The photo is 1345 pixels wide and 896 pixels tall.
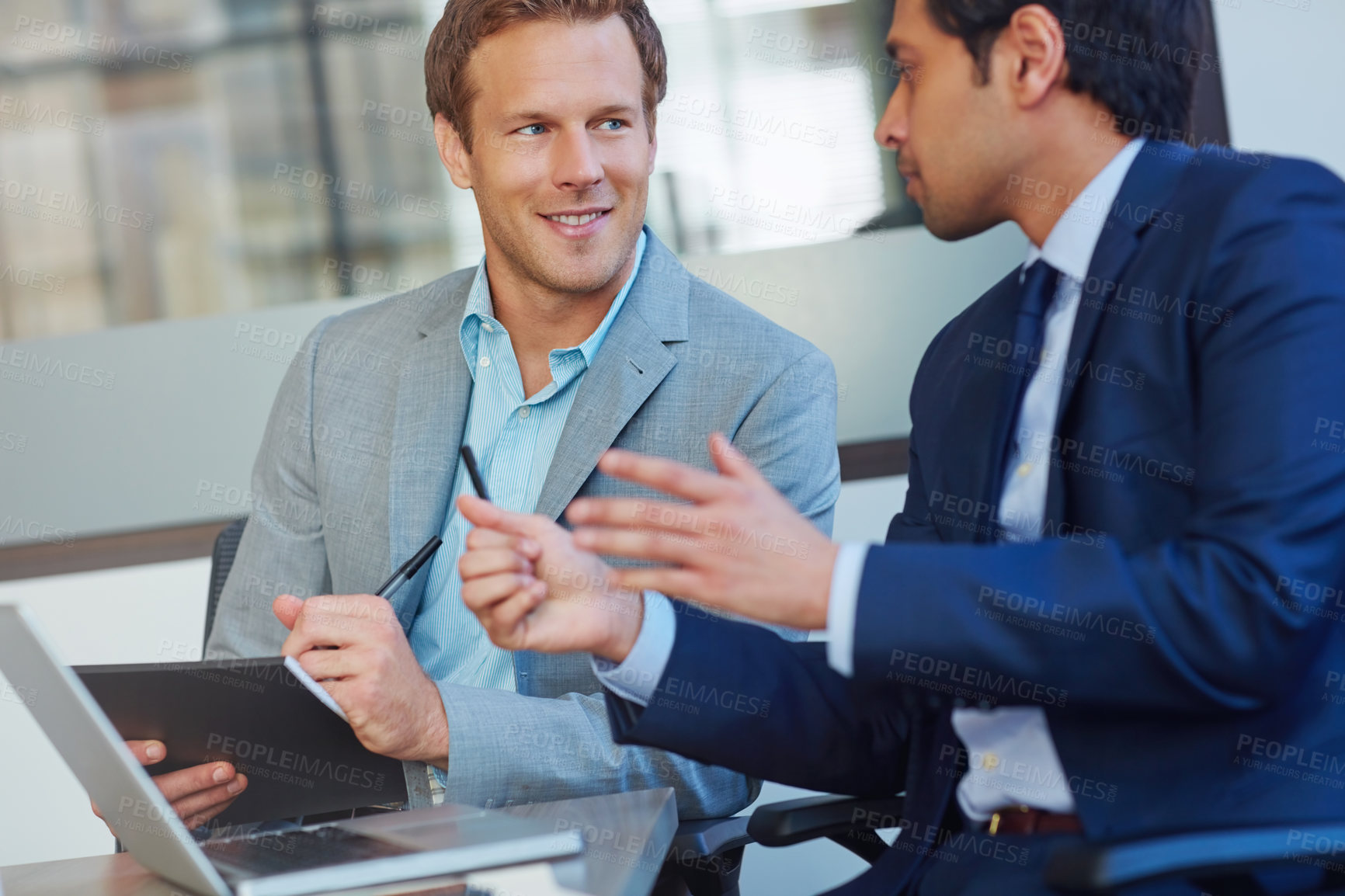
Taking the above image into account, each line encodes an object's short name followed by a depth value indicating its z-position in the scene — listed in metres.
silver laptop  1.93
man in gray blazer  2.32
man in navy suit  1.88
